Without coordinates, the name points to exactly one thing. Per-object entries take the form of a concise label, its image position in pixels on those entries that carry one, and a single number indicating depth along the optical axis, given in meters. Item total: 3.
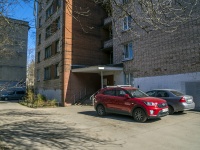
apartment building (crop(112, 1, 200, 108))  10.49
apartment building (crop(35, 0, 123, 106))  15.81
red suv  7.32
